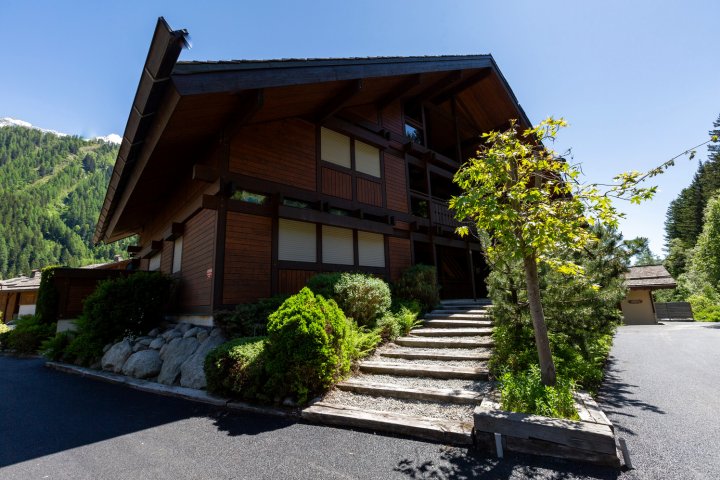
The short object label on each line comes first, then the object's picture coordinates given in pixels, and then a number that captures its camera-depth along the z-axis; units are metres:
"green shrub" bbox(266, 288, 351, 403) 4.50
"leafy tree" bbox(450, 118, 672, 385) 3.59
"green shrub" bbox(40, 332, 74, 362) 9.04
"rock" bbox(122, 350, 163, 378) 6.59
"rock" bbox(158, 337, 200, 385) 6.14
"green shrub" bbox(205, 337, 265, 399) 4.79
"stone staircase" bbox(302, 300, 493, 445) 3.73
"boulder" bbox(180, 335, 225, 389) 5.60
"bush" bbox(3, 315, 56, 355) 10.97
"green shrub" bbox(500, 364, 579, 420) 3.38
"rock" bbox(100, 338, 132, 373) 7.20
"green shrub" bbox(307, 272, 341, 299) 7.33
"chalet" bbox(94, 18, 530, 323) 6.52
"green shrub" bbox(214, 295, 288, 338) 6.81
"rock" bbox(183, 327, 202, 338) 7.14
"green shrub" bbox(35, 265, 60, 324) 12.09
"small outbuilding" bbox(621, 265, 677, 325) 21.70
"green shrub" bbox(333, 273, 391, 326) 7.27
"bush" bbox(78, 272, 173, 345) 8.13
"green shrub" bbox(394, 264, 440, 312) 10.23
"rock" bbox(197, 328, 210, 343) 6.91
